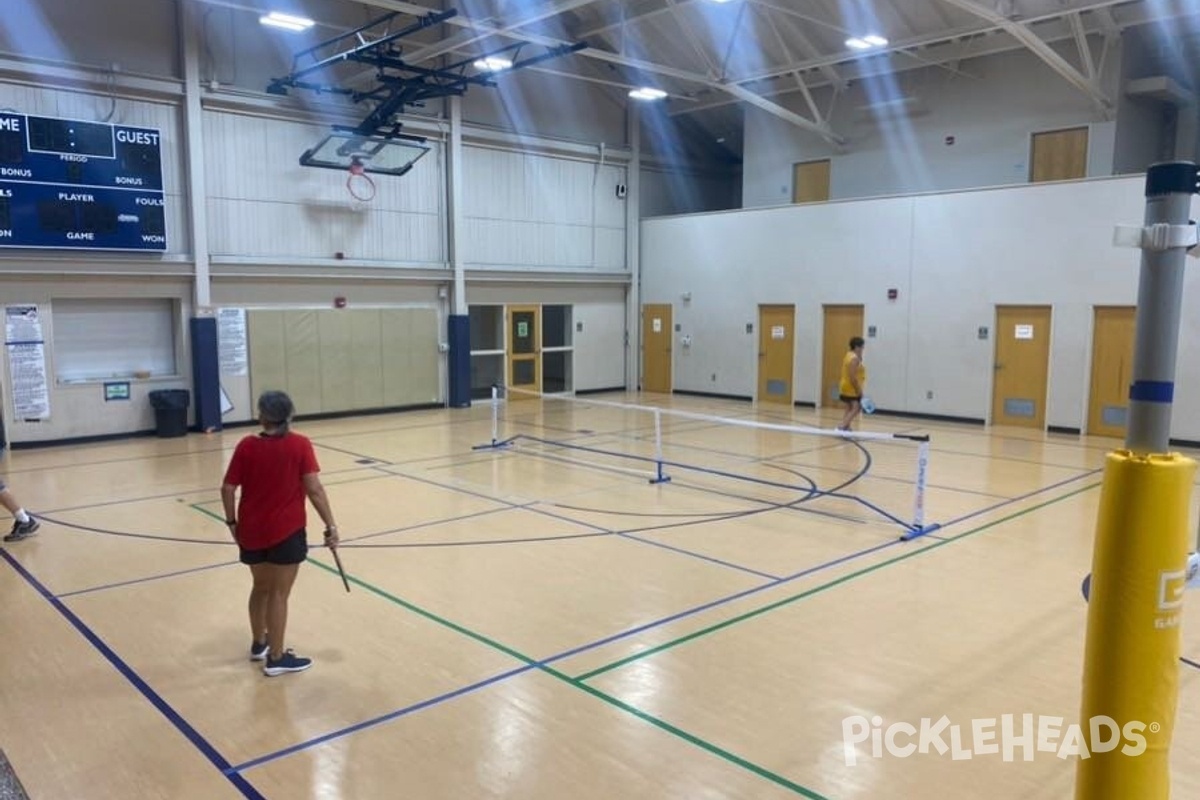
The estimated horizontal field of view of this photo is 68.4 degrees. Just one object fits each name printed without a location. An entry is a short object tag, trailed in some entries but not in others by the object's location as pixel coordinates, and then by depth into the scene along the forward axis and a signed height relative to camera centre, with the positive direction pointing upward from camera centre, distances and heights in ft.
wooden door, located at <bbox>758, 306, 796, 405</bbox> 63.26 -2.67
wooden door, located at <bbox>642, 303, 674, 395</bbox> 71.87 -2.73
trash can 47.85 -5.41
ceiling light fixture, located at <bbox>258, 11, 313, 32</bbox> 41.78 +13.90
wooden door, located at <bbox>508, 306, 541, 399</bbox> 65.98 -2.53
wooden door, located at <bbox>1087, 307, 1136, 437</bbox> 47.98 -2.82
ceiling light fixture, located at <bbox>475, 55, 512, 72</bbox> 50.66 +15.10
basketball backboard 51.70 +9.56
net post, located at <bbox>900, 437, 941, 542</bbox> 26.66 -5.84
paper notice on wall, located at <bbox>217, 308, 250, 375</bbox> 50.85 -1.82
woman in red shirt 16.48 -3.52
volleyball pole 7.69 -2.15
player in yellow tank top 44.93 -3.20
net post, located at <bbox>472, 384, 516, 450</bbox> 42.97 -6.45
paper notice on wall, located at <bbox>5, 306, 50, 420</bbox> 43.88 -2.65
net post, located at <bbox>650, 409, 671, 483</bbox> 35.37 -6.50
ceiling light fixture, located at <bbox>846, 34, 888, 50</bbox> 50.72 +15.83
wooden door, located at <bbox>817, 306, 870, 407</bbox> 59.62 -1.71
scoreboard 42.50 +6.21
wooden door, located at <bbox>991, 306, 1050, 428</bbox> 51.34 -2.85
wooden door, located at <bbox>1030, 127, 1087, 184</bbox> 54.19 +10.04
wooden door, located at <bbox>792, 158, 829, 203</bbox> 66.74 +10.21
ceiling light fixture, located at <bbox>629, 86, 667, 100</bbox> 57.72 +14.47
